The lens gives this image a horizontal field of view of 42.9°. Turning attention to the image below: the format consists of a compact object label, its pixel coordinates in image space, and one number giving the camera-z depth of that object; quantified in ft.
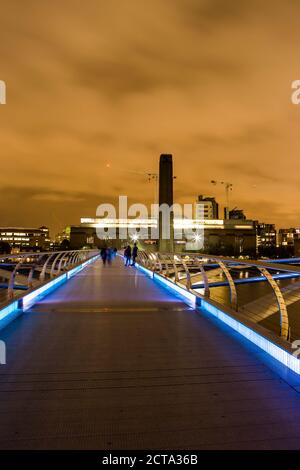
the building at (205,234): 380.58
